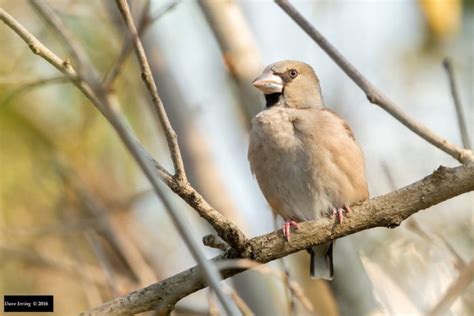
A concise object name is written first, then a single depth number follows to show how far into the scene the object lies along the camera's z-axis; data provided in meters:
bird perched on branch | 9.30
